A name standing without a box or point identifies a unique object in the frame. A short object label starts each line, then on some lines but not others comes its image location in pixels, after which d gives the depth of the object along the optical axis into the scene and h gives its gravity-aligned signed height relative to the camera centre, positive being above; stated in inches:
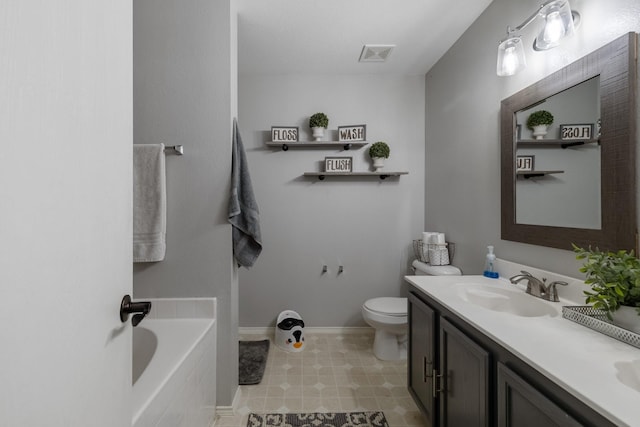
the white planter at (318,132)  104.2 +28.7
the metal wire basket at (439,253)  91.6 -13.3
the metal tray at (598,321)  34.4 -14.7
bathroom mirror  42.3 +9.4
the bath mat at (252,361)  81.2 -46.6
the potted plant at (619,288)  35.2 -9.6
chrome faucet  51.2 -13.9
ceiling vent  91.1 +52.4
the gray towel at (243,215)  67.3 -0.9
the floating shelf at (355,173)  104.7 +13.9
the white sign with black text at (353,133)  105.7 +28.8
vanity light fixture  48.1 +32.2
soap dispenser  67.6 -13.2
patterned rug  64.7 -47.8
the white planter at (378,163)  106.5 +18.0
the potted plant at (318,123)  103.5 +31.7
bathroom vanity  27.4 -18.2
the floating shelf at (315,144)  105.1 +24.9
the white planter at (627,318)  34.8 -13.2
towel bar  64.8 +14.2
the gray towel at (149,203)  64.1 +1.8
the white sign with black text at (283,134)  105.2 +28.4
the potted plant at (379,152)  105.6 +21.7
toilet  86.1 -32.5
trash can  96.8 -41.6
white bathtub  40.9 -25.9
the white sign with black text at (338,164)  107.0 +17.6
